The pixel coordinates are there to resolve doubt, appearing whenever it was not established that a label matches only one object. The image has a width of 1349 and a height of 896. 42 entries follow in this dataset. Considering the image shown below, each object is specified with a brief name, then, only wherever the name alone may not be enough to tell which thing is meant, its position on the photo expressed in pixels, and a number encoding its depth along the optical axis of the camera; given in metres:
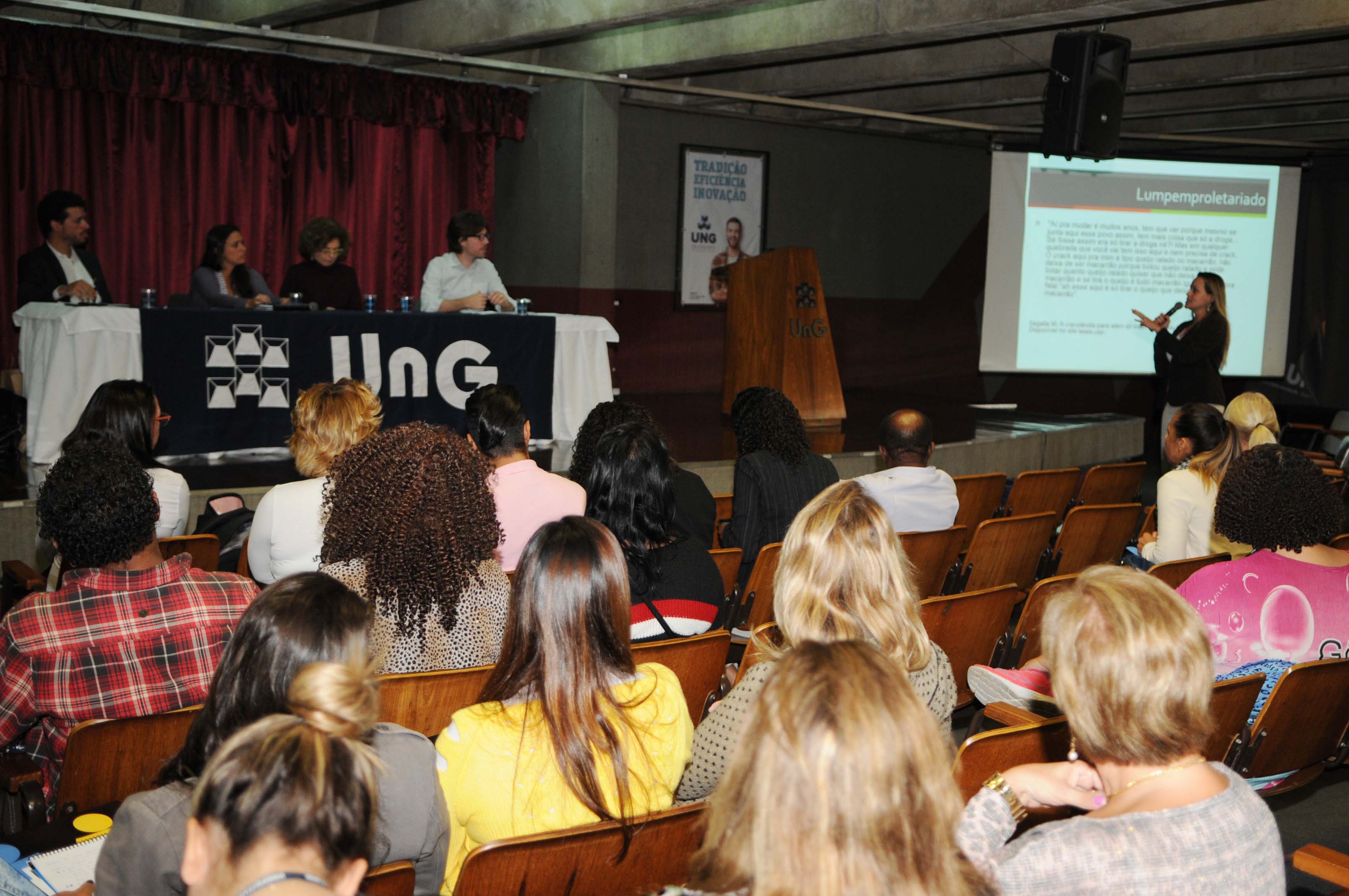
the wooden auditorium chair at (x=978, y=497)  4.82
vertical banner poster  10.00
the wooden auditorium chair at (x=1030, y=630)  3.01
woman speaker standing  6.88
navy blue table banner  5.33
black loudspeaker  6.29
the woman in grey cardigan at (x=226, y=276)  5.84
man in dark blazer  5.80
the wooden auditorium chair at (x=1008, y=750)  1.95
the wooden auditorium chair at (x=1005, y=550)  3.75
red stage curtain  7.32
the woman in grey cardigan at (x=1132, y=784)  1.37
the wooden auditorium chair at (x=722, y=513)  4.36
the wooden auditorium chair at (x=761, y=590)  3.28
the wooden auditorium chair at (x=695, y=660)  2.32
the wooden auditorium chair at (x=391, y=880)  1.42
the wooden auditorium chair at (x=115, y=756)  1.86
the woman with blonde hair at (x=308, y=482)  2.90
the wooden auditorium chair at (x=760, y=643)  2.04
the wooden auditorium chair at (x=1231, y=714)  2.18
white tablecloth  5.00
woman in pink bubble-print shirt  2.57
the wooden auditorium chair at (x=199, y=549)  3.19
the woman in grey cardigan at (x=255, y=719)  1.42
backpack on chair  3.64
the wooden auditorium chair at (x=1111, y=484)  5.27
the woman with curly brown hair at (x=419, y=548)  2.23
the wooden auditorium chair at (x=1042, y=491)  4.95
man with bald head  3.81
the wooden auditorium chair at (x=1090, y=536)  4.07
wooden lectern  7.61
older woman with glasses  6.43
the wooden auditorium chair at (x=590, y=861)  1.41
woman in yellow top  1.70
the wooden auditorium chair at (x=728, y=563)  3.34
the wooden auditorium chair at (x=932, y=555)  3.56
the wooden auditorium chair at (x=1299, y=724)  2.26
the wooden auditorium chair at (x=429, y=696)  2.05
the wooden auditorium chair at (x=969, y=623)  2.84
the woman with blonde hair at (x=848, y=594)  1.94
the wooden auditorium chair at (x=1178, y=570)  3.17
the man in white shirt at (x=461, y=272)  6.61
